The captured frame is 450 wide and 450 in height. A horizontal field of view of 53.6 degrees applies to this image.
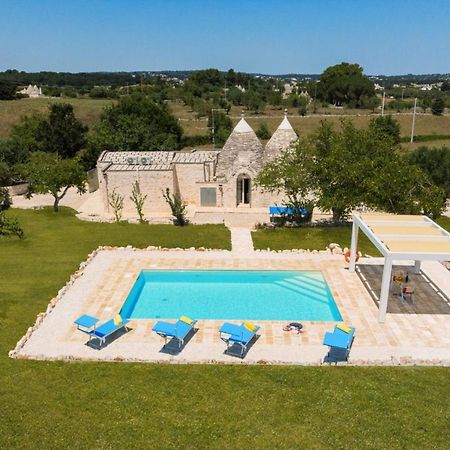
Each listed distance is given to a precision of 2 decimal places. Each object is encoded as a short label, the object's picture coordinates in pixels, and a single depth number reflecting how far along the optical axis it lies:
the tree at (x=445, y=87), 160.55
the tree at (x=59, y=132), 52.72
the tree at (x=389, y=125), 55.62
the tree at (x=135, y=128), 47.41
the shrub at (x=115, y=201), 32.96
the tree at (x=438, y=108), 91.29
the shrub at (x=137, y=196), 32.77
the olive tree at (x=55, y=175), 30.89
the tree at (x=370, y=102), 98.75
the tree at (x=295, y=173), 27.05
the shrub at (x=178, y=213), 28.66
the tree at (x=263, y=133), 68.06
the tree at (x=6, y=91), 91.94
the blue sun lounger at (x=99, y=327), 14.76
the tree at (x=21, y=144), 43.62
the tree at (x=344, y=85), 106.38
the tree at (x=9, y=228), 25.25
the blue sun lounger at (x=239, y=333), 14.19
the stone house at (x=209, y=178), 32.97
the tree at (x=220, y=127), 61.55
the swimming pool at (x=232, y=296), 17.72
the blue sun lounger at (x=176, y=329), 14.62
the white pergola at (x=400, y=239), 15.44
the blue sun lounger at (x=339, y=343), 13.83
